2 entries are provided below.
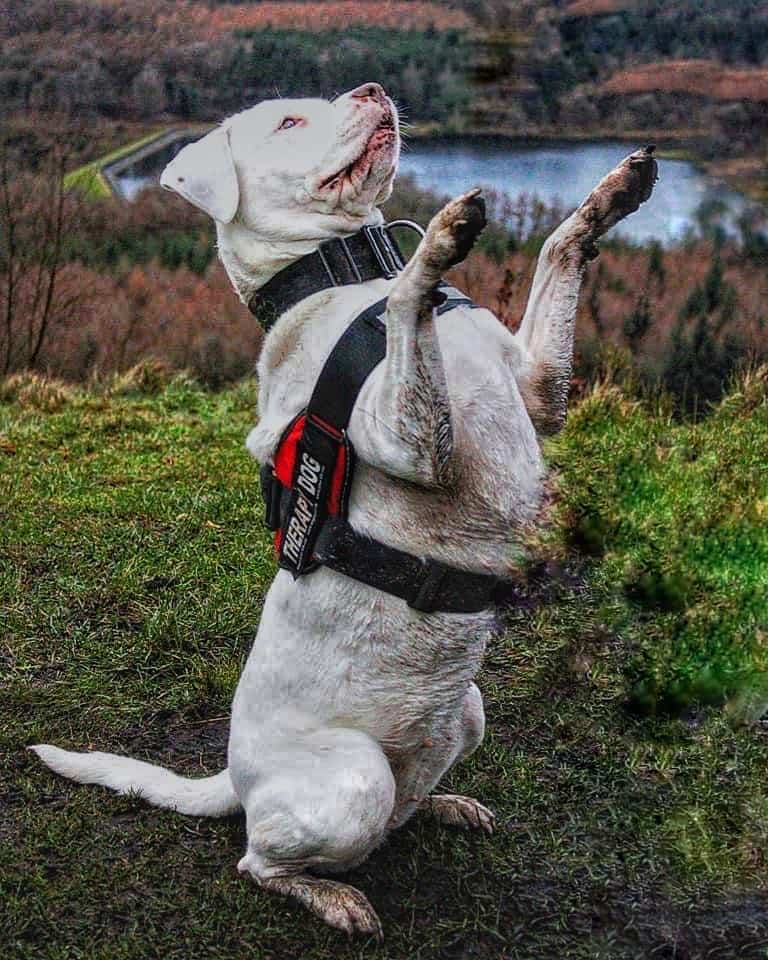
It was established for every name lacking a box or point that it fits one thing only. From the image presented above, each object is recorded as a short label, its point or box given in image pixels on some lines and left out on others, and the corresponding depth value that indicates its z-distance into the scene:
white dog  2.61
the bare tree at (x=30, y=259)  9.16
